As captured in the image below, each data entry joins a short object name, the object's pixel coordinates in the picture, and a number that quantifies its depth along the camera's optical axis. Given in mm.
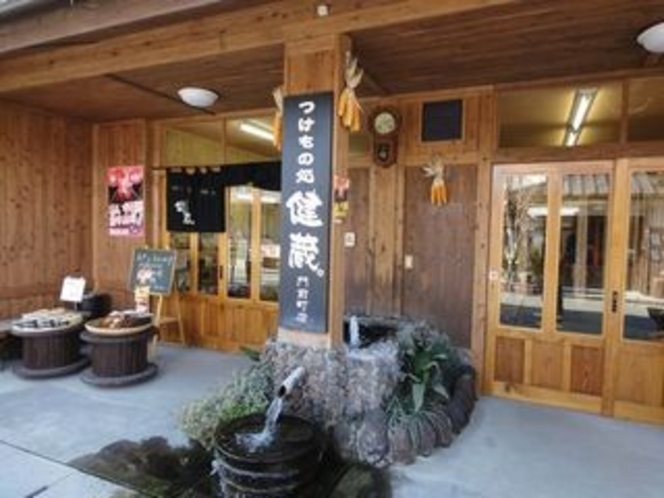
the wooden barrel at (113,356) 4586
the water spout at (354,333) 3750
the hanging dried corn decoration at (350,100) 3318
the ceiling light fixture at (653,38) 3209
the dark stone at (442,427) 3471
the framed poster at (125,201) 6387
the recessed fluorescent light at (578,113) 4359
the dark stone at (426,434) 3336
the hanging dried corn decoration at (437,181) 4750
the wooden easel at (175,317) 5969
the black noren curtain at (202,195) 5578
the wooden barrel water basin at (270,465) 2582
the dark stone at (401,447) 3232
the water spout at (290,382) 3062
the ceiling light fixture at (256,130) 5859
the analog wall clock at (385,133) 4934
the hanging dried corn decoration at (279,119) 3592
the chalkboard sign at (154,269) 5723
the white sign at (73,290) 5688
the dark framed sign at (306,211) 3324
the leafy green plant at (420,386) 3357
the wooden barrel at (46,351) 4820
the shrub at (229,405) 3375
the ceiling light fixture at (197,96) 4793
